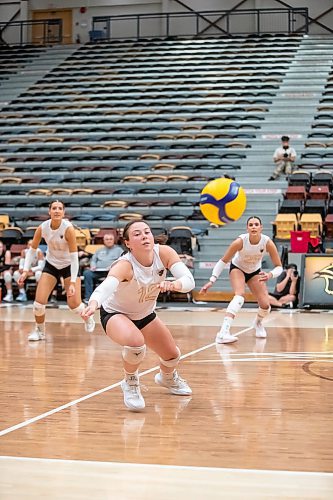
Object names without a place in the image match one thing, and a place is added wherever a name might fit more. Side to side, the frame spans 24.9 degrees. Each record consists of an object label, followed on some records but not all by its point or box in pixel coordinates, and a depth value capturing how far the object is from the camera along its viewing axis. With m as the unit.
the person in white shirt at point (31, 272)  15.73
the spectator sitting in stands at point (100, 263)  15.15
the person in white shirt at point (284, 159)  19.48
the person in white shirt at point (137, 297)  5.27
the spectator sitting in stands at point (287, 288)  14.56
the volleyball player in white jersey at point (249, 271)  9.37
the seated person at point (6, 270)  16.19
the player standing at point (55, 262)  9.33
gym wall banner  14.23
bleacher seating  19.39
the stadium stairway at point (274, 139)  17.00
